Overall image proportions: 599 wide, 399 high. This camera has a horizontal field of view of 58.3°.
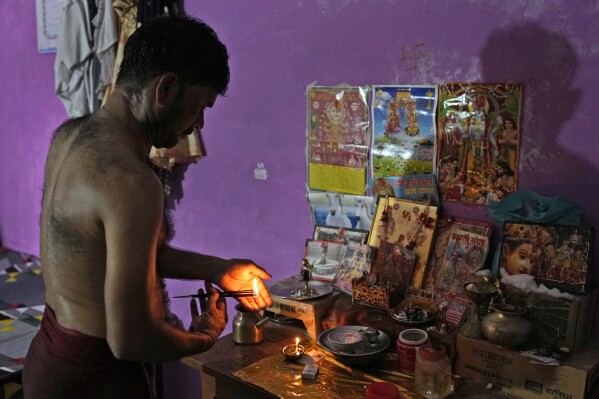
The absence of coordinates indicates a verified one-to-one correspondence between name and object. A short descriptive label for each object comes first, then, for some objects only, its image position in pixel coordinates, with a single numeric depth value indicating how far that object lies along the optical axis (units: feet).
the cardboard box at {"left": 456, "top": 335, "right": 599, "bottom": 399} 5.04
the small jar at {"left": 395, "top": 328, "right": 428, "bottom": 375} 5.66
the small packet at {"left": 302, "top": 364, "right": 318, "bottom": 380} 5.65
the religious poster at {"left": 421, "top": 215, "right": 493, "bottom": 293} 6.42
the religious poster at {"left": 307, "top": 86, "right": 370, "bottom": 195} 7.49
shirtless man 4.08
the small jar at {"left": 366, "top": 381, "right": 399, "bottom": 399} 5.01
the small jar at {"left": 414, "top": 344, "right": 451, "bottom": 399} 5.26
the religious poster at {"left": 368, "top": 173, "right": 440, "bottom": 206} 6.86
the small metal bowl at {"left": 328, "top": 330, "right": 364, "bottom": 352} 5.93
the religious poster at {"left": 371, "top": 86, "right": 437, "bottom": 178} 6.80
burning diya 6.07
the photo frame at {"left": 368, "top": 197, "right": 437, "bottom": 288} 6.84
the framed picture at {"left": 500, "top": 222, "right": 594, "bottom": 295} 5.54
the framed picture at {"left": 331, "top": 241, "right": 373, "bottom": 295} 7.17
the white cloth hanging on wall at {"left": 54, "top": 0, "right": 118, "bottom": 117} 10.82
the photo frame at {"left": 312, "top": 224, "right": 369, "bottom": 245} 7.55
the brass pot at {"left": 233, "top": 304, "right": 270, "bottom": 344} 6.52
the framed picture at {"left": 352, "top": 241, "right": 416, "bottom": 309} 6.61
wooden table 5.46
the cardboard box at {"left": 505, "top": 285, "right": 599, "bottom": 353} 5.36
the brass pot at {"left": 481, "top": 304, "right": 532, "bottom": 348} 5.31
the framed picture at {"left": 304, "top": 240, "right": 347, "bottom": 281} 7.59
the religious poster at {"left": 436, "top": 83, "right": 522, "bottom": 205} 6.18
